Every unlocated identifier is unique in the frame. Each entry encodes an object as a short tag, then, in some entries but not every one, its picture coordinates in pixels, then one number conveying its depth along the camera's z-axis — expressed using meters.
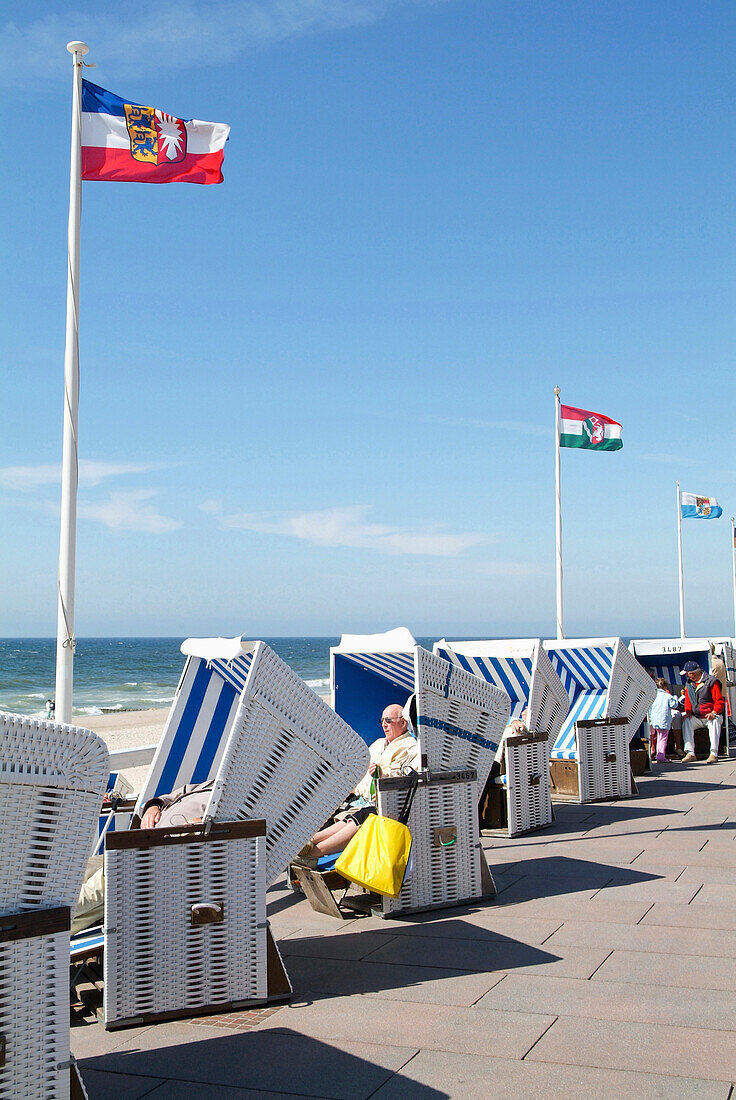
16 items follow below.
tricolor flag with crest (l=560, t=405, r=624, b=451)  19.02
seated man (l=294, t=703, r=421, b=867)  6.74
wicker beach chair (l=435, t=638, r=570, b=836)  8.91
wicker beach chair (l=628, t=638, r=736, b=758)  16.36
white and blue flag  31.84
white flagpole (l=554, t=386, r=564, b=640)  17.83
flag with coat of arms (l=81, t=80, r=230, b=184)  8.80
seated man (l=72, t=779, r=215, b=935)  5.06
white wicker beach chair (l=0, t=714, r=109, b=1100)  3.20
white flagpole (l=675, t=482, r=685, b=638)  32.40
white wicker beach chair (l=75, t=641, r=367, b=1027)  4.43
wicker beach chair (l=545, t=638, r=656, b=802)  10.78
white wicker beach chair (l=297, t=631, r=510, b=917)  6.41
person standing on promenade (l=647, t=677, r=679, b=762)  14.26
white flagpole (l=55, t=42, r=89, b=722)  7.78
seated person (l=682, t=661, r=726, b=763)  14.48
